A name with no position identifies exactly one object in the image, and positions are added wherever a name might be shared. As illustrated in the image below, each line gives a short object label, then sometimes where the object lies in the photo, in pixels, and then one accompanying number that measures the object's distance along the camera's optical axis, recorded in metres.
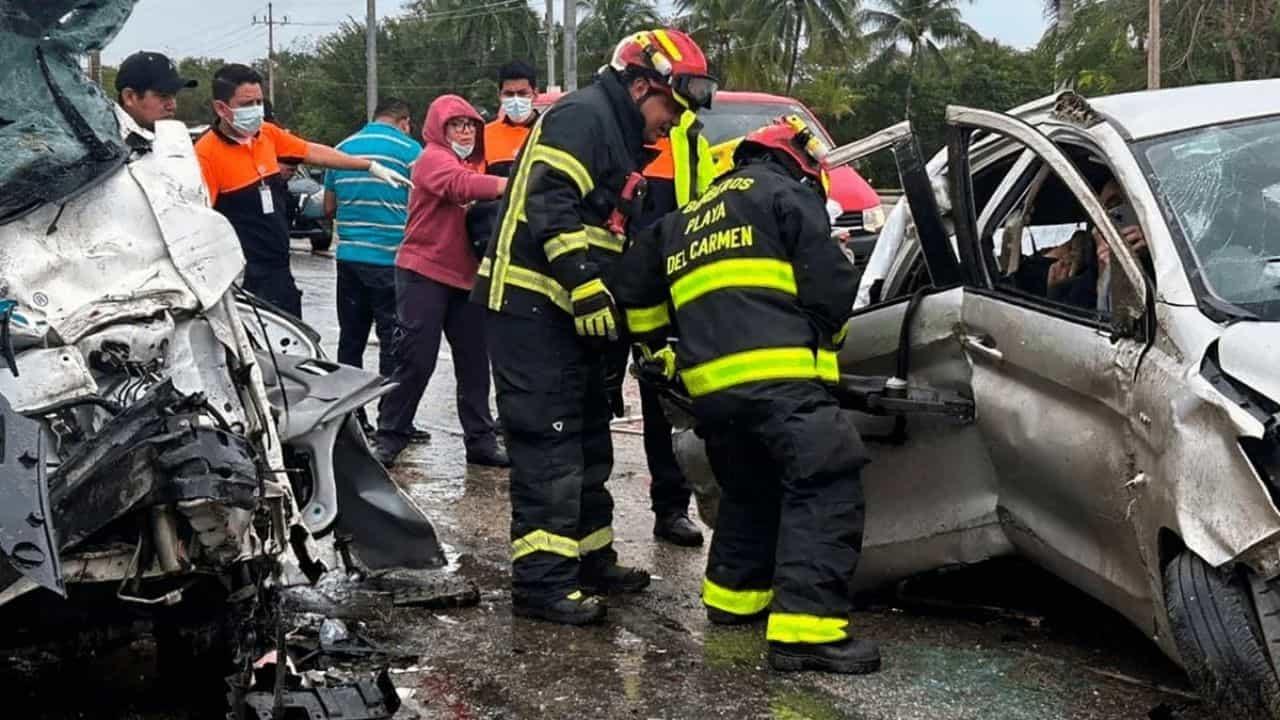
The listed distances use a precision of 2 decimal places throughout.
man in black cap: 6.71
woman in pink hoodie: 7.63
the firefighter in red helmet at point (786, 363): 4.77
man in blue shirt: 8.23
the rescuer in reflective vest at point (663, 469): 6.54
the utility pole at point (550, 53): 43.41
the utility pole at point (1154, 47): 28.42
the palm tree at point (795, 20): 53.78
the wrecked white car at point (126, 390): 3.63
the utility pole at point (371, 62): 46.69
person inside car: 4.42
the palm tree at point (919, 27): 60.12
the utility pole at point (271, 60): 71.19
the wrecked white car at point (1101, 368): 3.78
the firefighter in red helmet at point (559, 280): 5.24
